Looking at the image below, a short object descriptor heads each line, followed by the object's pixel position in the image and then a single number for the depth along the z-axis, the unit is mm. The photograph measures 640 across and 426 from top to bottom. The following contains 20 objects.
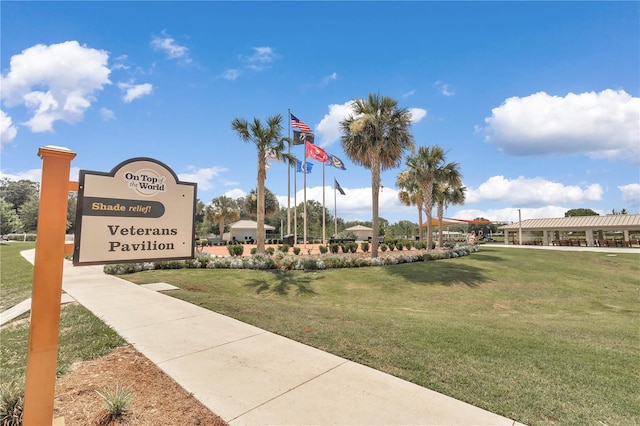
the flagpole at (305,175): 27372
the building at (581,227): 32062
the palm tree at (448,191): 23722
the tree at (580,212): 82062
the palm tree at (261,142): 15875
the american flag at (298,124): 24172
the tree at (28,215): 50125
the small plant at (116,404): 2822
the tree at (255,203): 47812
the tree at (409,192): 28875
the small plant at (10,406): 2730
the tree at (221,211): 48438
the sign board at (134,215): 2889
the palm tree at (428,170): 23094
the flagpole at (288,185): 28156
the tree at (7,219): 40678
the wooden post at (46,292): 2380
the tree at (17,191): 75562
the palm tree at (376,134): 17703
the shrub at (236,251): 19266
